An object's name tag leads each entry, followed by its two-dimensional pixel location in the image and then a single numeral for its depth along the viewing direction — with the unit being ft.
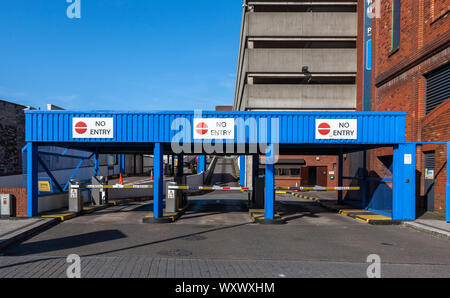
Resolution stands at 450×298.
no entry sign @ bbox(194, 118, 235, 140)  43.98
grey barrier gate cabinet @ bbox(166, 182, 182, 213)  48.88
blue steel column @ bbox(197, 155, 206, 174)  123.89
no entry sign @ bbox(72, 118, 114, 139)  44.19
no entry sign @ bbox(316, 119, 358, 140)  44.06
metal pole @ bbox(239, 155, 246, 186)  121.36
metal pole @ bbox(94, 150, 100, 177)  64.08
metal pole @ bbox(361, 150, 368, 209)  57.52
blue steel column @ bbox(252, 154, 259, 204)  62.34
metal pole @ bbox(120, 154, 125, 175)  160.40
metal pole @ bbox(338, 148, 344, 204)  64.04
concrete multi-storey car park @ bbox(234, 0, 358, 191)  119.85
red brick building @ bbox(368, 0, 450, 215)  48.93
